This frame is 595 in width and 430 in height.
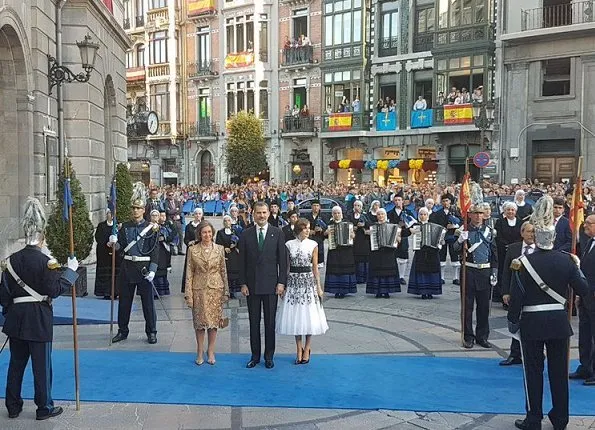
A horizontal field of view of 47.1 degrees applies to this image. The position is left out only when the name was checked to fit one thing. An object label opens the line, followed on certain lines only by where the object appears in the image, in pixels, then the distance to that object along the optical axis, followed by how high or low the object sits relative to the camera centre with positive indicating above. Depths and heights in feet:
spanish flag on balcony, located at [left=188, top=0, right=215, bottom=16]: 145.48 +39.69
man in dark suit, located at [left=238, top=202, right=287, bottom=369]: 27.37 -3.40
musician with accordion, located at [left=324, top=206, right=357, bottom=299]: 43.47 -4.41
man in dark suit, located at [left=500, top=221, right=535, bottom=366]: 24.41 -2.58
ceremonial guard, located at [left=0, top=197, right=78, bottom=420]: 20.95 -3.59
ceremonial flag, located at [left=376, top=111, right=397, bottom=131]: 119.44 +12.19
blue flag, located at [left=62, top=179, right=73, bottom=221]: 24.09 -0.26
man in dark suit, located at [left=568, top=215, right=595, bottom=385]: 25.43 -5.44
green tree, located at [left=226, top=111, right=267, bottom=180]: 130.62 +8.65
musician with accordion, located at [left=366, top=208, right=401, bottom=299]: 43.65 -4.36
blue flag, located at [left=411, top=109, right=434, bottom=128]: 113.29 +12.06
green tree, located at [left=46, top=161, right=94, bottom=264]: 40.91 -2.30
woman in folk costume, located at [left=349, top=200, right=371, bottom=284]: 46.34 -3.63
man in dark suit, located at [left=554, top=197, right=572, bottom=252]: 35.76 -2.18
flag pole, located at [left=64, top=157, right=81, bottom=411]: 22.17 -5.55
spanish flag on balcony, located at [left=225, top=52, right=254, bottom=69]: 140.77 +27.27
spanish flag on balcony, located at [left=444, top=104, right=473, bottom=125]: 106.40 +11.97
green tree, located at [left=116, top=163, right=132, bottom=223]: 58.80 -0.04
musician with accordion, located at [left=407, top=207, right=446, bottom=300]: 43.01 -4.44
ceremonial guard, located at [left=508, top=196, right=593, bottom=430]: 20.35 -3.81
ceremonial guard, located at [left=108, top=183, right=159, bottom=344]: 31.07 -3.62
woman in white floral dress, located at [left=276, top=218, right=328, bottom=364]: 27.27 -4.32
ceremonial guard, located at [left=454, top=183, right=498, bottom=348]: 30.58 -4.23
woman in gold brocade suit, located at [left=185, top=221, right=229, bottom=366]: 27.32 -3.88
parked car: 77.16 -1.76
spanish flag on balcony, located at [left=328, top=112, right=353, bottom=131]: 124.67 +12.70
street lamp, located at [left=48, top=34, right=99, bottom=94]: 45.44 +8.50
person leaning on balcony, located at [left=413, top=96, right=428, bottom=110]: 114.62 +14.45
